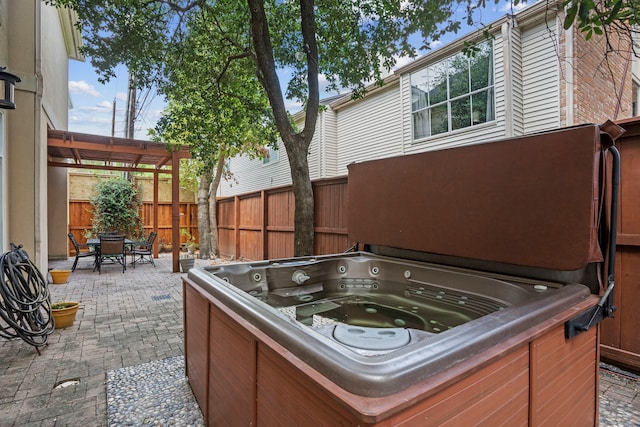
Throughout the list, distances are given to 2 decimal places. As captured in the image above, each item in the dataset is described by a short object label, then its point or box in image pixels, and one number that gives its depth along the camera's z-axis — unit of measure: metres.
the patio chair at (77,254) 7.02
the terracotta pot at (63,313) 3.45
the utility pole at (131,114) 14.92
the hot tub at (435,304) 0.92
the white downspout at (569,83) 5.11
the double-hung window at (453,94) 5.96
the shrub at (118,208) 9.76
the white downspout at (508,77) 5.52
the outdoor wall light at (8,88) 3.11
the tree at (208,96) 5.44
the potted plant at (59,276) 5.69
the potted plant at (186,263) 6.69
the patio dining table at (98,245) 7.12
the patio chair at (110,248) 6.93
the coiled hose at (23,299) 2.81
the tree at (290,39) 4.24
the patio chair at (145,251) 8.00
